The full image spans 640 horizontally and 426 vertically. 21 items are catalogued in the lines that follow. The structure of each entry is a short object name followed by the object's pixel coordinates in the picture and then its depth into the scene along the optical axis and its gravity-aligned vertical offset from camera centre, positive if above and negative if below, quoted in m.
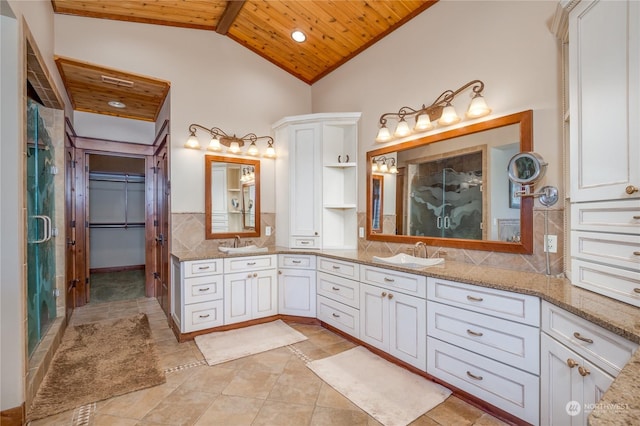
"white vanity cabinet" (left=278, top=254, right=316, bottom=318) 3.46 -0.86
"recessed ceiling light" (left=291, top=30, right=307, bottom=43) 3.60 +2.11
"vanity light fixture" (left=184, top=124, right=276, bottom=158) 3.51 +0.86
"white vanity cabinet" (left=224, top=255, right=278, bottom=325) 3.27 -0.87
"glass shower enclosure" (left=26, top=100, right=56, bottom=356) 2.31 -0.16
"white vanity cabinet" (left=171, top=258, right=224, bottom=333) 3.05 -0.86
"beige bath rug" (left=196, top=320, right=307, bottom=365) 2.75 -1.30
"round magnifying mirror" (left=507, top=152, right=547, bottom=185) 2.14 +0.31
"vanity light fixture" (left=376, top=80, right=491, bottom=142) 2.46 +0.88
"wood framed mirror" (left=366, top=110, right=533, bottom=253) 2.33 +0.17
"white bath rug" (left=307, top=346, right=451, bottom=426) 1.94 -1.29
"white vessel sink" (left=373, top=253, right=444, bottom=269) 2.48 -0.45
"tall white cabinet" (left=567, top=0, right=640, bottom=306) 1.38 +0.31
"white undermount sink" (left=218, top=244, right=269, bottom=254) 3.42 -0.45
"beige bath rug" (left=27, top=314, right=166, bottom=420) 2.10 -1.30
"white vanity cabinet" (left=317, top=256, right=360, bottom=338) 2.92 -0.87
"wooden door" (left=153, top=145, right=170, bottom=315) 3.72 -0.24
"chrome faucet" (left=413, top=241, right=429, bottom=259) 2.84 -0.37
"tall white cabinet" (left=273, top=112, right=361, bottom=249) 3.71 +0.38
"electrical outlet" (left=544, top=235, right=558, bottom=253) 2.10 -0.24
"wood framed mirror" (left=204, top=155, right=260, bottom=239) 3.63 +0.18
